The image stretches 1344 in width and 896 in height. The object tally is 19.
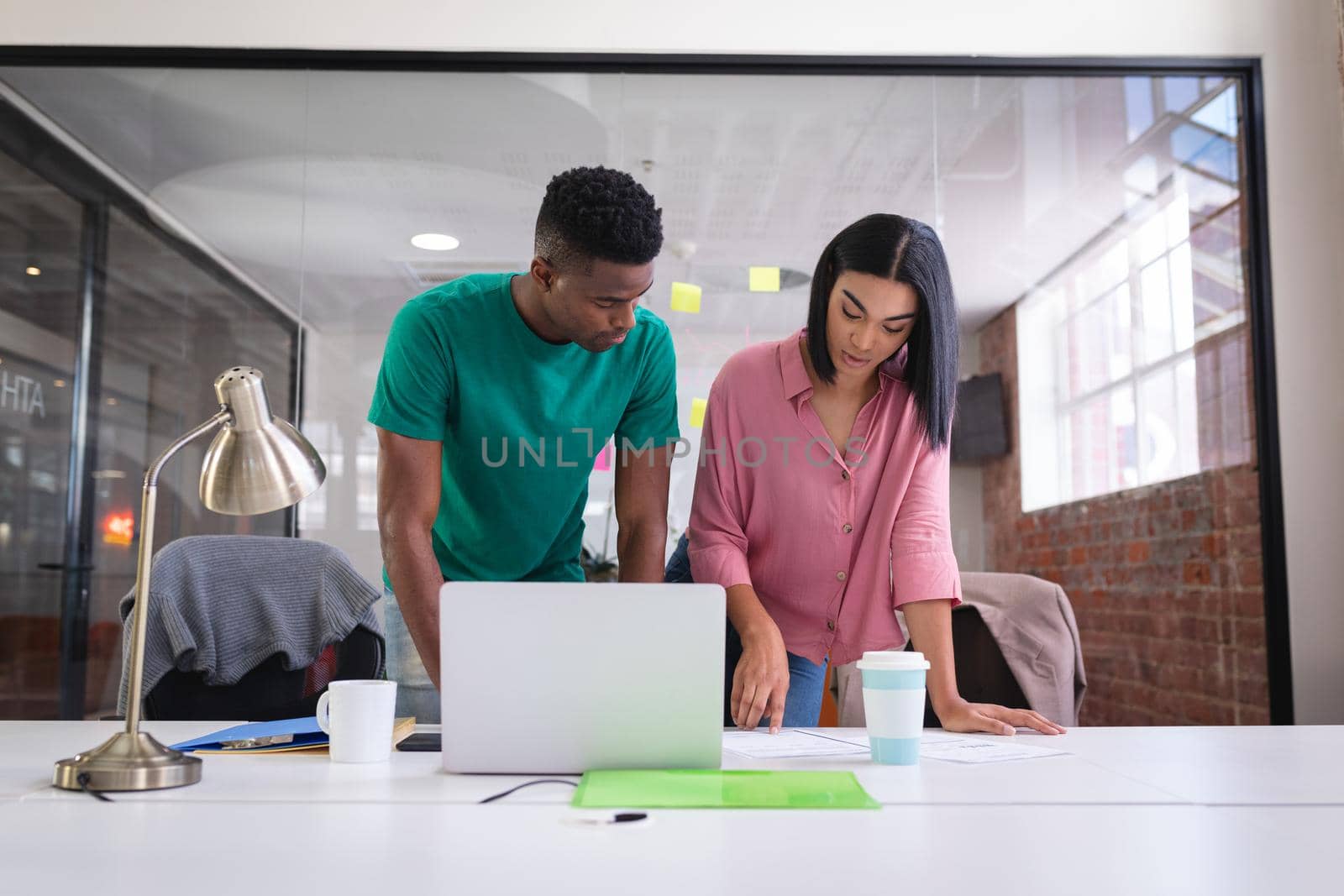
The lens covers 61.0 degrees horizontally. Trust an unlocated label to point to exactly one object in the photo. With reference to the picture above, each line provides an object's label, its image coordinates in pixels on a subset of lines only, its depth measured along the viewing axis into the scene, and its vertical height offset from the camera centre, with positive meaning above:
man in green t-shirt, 1.72 +0.23
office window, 3.15 +0.56
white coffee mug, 1.21 -0.19
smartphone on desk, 1.30 -0.23
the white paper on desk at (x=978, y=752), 1.25 -0.23
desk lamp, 1.09 +0.07
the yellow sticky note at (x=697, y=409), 3.14 +0.38
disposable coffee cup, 1.19 -0.16
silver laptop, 1.09 -0.11
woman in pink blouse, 1.76 +0.13
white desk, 0.75 -0.22
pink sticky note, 2.19 +0.18
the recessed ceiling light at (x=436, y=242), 3.20 +0.85
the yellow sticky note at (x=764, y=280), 3.20 +0.75
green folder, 0.95 -0.21
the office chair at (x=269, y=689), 2.20 -0.28
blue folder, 1.32 -0.23
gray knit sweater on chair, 2.16 -0.12
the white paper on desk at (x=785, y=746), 1.29 -0.23
